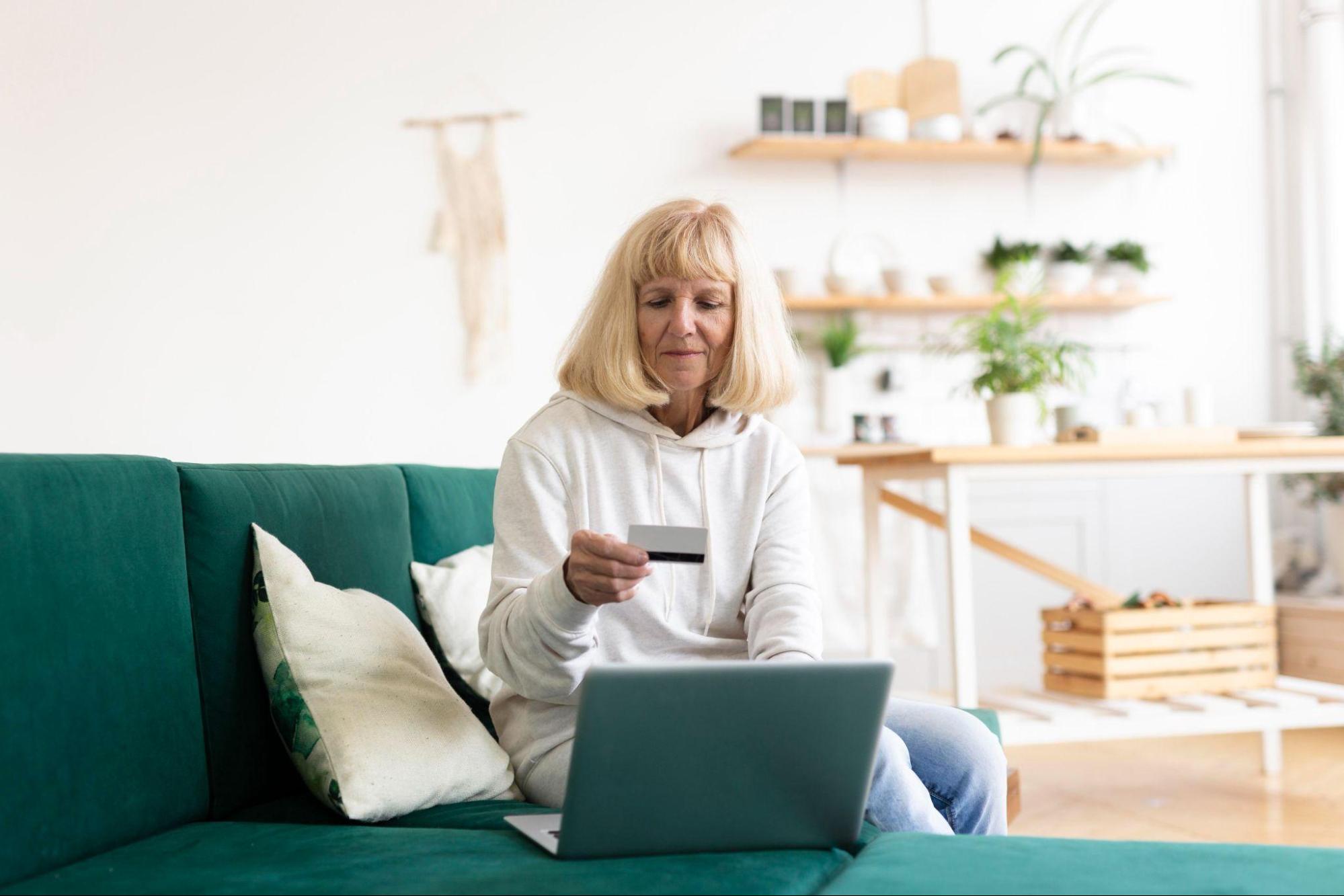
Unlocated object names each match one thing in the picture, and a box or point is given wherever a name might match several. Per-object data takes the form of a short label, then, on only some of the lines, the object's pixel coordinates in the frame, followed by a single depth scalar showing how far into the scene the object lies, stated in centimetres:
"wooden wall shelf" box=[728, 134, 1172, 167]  446
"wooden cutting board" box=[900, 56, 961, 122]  459
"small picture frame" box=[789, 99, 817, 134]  454
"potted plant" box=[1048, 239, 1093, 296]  468
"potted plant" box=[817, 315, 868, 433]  457
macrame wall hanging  445
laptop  120
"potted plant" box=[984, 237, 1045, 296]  468
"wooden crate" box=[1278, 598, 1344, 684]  408
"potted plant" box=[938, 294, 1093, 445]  315
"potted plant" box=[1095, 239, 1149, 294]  471
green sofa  122
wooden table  296
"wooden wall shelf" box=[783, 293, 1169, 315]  450
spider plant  474
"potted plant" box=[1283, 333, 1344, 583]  419
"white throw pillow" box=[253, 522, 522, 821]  158
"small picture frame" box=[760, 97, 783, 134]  452
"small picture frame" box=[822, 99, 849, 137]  455
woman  166
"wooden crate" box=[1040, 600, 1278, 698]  319
